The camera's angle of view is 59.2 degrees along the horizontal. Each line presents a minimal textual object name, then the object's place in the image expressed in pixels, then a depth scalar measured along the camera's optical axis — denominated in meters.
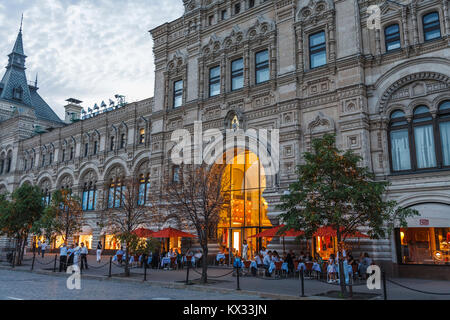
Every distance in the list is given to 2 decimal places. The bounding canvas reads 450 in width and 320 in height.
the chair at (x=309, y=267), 20.27
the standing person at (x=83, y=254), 25.36
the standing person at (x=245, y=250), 26.13
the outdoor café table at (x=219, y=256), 27.20
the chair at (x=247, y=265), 23.44
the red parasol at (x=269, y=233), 22.01
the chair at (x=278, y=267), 21.02
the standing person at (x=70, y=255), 23.95
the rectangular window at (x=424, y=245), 19.12
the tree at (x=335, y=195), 14.64
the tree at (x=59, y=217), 26.84
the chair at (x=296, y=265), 20.62
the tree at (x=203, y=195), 19.19
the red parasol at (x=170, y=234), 25.70
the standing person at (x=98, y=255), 32.16
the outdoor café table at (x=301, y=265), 19.04
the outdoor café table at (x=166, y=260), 26.09
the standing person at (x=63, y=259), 23.97
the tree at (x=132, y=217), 21.72
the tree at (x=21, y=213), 29.38
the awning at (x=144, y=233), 25.32
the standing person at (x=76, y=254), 23.64
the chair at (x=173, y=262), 26.44
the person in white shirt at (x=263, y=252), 22.65
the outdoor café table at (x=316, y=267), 19.78
